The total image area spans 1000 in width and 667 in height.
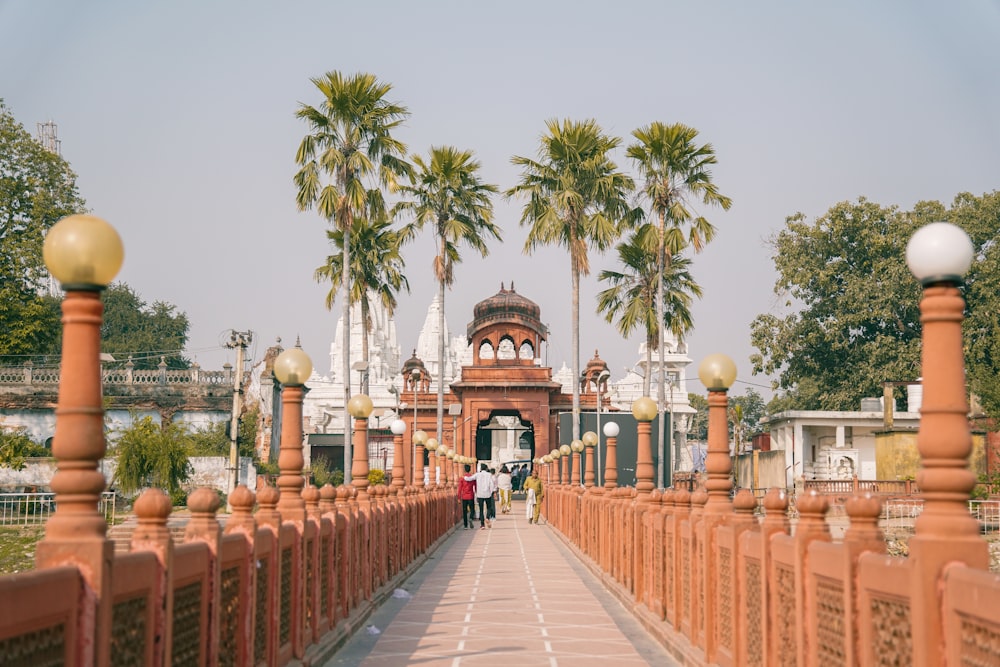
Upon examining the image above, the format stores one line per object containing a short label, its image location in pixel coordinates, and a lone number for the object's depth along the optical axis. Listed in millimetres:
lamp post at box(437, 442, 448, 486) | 42225
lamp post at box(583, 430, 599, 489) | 30066
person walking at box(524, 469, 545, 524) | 37938
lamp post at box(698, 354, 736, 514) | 10273
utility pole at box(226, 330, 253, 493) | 32875
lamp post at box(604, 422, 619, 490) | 24033
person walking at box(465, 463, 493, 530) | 34406
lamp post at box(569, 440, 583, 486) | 35775
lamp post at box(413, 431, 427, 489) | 32200
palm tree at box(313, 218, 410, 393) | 37406
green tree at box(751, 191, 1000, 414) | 55969
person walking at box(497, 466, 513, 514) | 45344
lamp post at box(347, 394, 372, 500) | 16781
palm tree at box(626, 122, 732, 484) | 38031
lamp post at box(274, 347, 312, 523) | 10516
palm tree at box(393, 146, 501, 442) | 42500
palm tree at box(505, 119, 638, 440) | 40562
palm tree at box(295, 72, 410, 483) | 33094
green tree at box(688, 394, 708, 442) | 122975
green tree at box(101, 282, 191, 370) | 78375
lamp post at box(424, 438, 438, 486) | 36875
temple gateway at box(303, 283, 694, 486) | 57062
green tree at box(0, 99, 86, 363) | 46281
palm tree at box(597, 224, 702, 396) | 41000
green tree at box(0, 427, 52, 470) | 38906
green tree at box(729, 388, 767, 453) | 136500
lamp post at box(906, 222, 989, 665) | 5094
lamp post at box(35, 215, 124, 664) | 5242
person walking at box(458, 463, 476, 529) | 34531
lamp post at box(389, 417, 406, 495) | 23450
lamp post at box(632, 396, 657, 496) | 17016
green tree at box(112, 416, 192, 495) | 40500
